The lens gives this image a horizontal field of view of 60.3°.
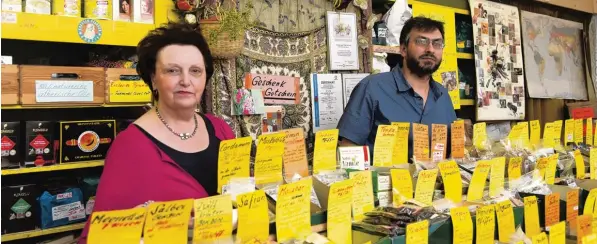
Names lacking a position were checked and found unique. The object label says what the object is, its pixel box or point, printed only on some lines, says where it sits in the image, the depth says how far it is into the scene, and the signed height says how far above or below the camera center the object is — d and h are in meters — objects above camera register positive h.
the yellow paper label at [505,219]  1.59 -0.29
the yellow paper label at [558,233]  1.65 -0.35
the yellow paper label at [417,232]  1.30 -0.26
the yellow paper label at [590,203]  1.93 -0.29
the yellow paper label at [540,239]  1.56 -0.34
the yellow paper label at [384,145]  1.76 -0.05
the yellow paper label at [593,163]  2.28 -0.17
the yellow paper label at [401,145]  1.85 -0.05
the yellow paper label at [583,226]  1.82 -0.36
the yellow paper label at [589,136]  2.78 -0.06
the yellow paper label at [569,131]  2.54 -0.03
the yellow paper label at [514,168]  1.90 -0.15
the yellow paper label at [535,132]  2.29 -0.02
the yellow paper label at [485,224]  1.52 -0.29
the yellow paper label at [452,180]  1.66 -0.17
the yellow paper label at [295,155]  1.48 -0.06
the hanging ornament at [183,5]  3.01 +0.78
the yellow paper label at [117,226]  0.89 -0.15
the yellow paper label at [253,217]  1.12 -0.18
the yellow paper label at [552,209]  1.78 -0.29
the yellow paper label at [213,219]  1.04 -0.17
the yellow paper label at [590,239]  1.81 -0.41
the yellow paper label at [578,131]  2.65 -0.03
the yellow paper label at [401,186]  1.54 -0.17
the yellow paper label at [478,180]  1.73 -0.18
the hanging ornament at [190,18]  3.00 +0.70
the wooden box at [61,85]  2.66 +0.30
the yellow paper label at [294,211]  1.21 -0.18
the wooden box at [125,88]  2.93 +0.30
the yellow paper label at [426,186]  1.59 -0.17
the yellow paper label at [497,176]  1.79 -0.17
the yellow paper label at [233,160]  1.27 -0.06
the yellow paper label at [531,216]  1.70 -0.30
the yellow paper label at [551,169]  2.02 -0.17
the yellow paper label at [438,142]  2.02 -0.05
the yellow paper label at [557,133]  2.38 -0.03
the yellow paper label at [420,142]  1.90 -0.04
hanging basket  2.88 +0.52
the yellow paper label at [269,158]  1.36 -0.06
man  2.73 +0.20
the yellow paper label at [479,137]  2.17 -0.04
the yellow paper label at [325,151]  1.56 -0.05
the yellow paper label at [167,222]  0.97 -0.16
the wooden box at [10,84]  2.60 +0.30
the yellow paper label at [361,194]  1.43 -0.17
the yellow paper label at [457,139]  2.04 -0.04
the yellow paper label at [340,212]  1.31 -0.20
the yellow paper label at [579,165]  2.23 -0.17
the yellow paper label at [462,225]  1.44 -0.27
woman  1.52 +0.00
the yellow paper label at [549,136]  2.33 -0.04
